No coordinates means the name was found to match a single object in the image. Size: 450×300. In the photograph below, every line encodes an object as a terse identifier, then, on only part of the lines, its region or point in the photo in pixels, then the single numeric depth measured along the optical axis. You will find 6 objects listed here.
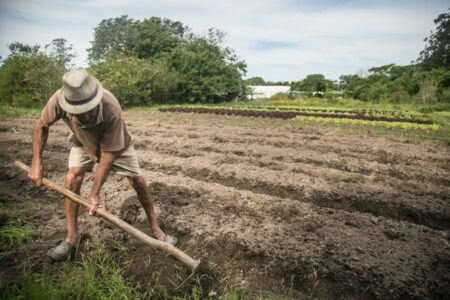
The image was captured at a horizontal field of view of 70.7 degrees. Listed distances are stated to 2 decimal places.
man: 2.39
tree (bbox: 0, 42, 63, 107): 17.05
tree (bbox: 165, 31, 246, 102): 27.09
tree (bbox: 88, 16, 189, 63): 35.75
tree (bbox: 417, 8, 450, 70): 37.97
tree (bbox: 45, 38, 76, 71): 17.83
